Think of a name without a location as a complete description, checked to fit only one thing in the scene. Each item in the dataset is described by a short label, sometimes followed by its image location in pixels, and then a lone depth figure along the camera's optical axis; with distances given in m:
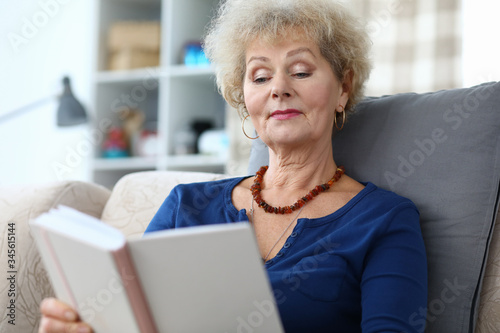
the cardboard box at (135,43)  3.35
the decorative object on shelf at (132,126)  3.46
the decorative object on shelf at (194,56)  3.21
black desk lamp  2.46
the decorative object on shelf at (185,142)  3.23
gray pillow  1.15
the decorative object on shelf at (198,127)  3.28
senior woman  1.09
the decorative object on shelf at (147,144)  3.35
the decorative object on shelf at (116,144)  3.42
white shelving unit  3.25
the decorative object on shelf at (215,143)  3.15
